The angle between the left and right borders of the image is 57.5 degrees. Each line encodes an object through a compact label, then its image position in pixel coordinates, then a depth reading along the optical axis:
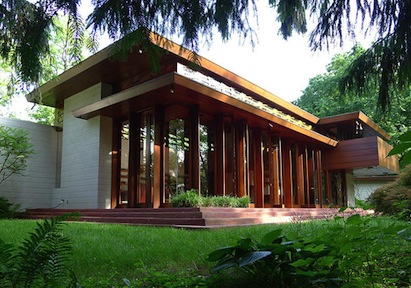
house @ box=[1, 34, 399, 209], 9.88
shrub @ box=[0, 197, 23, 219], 11.53
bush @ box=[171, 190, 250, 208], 8.51
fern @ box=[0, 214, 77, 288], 1.75
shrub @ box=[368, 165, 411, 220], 7.60
